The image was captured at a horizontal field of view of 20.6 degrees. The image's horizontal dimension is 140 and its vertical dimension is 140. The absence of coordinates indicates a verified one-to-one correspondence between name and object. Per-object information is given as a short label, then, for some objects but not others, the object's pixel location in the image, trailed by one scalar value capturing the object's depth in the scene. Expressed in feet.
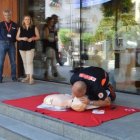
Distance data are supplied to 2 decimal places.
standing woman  27.78
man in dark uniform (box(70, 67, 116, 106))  18.19
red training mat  16.72
